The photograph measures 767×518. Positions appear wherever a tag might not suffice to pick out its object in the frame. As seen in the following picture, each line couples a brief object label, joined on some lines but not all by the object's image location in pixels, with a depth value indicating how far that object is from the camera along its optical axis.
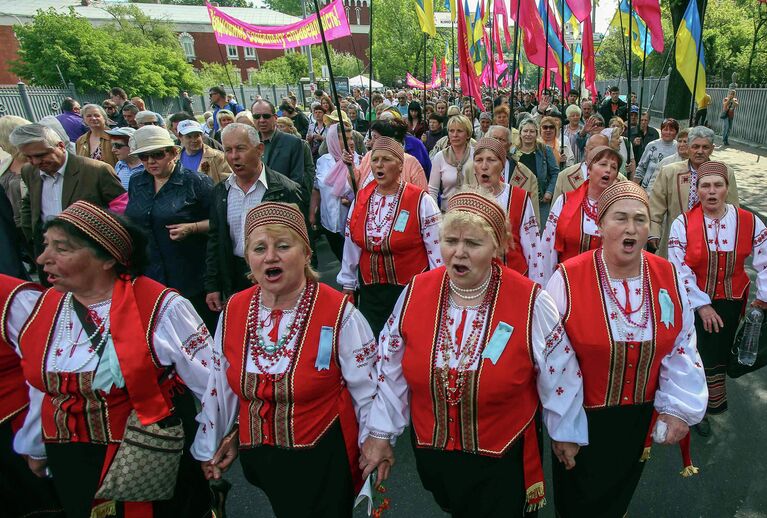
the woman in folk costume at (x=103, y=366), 2.03
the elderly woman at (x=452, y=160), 5.25
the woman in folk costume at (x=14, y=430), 2.23
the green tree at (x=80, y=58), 22.67
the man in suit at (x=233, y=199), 3.45
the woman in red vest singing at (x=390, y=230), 3.50
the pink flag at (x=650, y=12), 5.70
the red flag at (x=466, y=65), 7.88
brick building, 38.97
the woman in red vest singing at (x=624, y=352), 2.15
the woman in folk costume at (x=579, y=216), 3.67
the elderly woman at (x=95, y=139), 5.94
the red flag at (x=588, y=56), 9.08
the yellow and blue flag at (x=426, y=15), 7.91
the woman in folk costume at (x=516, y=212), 3.77
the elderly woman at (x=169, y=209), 3.47
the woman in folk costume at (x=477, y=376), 1.99
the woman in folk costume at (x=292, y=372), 2.07
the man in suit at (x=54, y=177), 3.46
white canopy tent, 30.98
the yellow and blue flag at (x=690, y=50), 4.96
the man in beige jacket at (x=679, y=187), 4.25
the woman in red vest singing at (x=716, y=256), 3.20
